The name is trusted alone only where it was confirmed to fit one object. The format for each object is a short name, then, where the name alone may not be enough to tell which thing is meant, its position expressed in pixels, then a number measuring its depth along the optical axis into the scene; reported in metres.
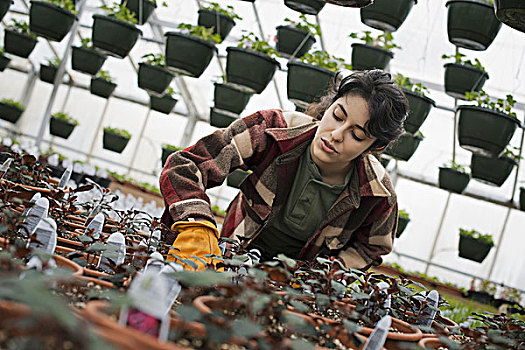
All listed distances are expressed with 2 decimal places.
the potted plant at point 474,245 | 6.76
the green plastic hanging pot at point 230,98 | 5.30
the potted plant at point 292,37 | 4.79
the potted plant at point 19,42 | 6.14
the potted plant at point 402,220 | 6.35
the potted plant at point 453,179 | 6.42
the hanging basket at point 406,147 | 5.12
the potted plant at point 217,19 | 5.07
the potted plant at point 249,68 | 3.82
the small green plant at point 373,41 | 4.39
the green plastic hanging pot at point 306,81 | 3.79
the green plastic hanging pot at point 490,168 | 5.14
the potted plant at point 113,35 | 4.19
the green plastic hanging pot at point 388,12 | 3.39
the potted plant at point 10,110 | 7.60
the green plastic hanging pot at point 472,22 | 3.17
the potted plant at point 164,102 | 7.88
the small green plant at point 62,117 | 7.75
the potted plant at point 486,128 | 3.71
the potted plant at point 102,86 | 8.15
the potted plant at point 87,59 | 6.32
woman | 1.86
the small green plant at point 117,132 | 8.00
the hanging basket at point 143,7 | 5.40
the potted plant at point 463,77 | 4.24
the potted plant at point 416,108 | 3.81
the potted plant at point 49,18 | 4.44
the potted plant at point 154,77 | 5.37
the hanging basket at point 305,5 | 3.40
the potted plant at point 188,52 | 3.95
